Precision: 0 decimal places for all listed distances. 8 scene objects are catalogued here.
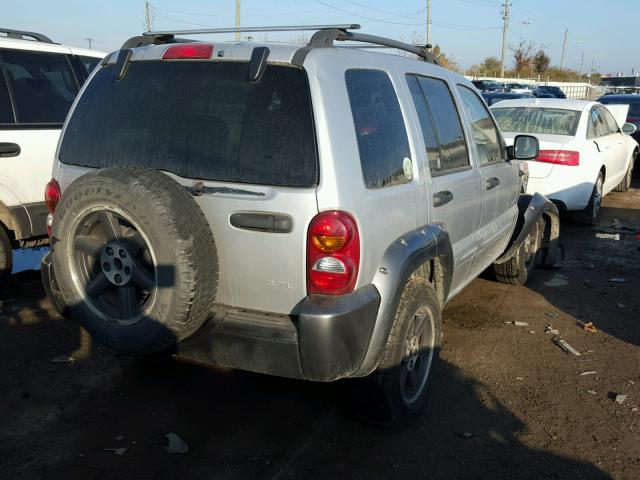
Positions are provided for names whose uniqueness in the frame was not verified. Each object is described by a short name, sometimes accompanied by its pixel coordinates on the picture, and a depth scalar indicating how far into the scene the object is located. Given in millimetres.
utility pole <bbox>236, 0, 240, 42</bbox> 31391
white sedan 7934
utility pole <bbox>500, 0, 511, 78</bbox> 52675
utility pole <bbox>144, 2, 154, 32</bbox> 44591
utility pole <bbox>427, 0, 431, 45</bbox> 46125
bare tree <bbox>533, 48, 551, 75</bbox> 71244
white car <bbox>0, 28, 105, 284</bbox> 5109
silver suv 2656
